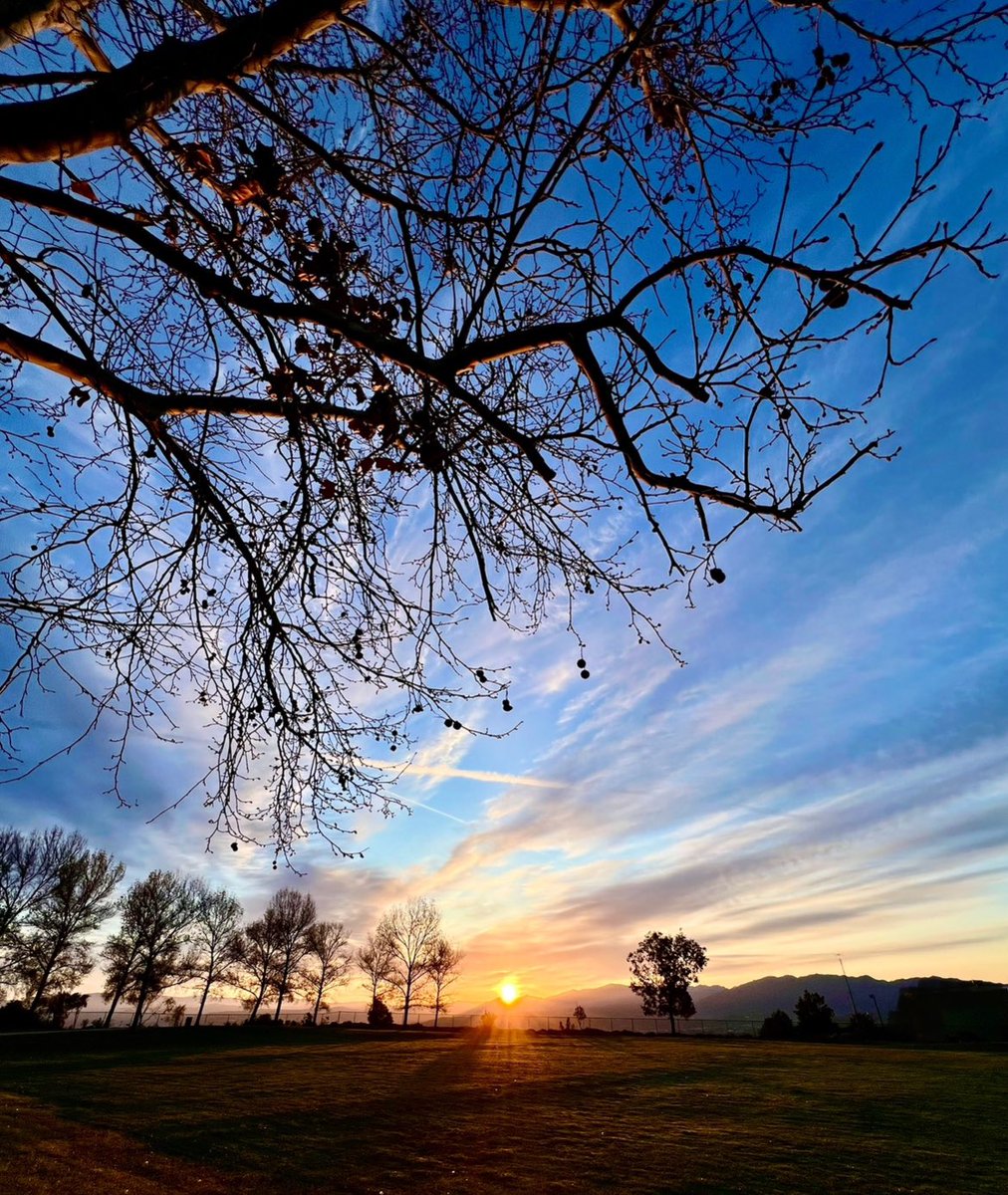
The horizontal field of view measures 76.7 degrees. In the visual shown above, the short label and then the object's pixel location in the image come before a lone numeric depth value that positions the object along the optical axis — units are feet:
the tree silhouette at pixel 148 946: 160.15
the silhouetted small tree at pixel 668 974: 193.77
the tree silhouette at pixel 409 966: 215.92
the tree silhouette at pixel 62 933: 137.28
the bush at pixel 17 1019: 125.90
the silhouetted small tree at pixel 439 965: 215.10
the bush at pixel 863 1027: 157.58
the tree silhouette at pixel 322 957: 194.80
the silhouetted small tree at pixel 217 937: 183.01
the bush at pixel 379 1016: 183.03
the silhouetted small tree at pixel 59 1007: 139.85
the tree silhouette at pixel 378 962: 215.31
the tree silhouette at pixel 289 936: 189.78
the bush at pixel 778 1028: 161.77
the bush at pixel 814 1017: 156.66
